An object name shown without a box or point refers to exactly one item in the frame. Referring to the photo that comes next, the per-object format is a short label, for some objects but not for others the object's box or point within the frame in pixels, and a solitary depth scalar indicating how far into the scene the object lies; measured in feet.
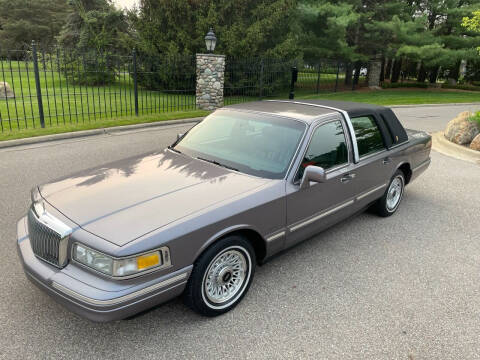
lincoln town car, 8.36
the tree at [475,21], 43.85
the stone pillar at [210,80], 46.93
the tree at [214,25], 61.11
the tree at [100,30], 76.74
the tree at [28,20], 161.38
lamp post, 44.37
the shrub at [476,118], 31.55
